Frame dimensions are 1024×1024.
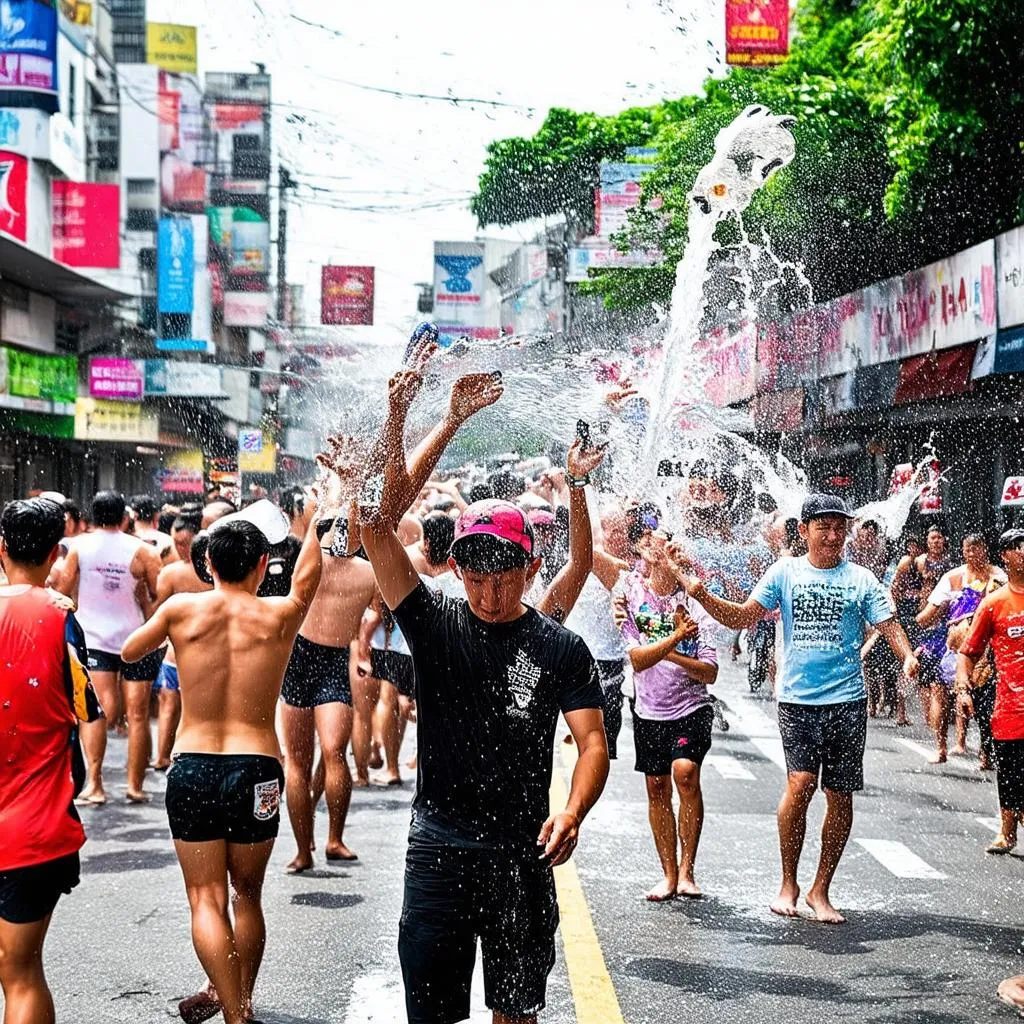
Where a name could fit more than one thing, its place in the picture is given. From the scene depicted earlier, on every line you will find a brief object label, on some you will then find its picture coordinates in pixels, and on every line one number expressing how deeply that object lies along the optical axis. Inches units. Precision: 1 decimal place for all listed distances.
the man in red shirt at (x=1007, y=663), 335.6
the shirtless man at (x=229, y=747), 207.0
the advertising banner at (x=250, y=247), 2775.6
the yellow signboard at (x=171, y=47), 2691.9
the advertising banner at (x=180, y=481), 2223.2
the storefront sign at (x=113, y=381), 1920.5
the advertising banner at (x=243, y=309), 2701.8
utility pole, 2544.3
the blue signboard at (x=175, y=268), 2283.5
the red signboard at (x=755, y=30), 899.4
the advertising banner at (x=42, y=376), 1498.5
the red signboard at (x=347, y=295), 2087.8
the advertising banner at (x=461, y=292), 2285.9
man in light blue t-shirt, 291.7
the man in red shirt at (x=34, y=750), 183.6
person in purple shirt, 299.5
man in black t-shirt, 163.0
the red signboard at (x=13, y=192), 1562.5
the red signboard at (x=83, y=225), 1790.1
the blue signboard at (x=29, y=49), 1583.4
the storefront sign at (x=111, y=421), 1883.6
